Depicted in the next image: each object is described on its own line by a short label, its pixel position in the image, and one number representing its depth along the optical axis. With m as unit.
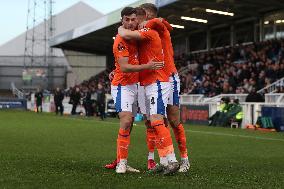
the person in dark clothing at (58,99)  38.17
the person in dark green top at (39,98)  43.81
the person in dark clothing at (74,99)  37.97
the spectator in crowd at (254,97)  23.70
